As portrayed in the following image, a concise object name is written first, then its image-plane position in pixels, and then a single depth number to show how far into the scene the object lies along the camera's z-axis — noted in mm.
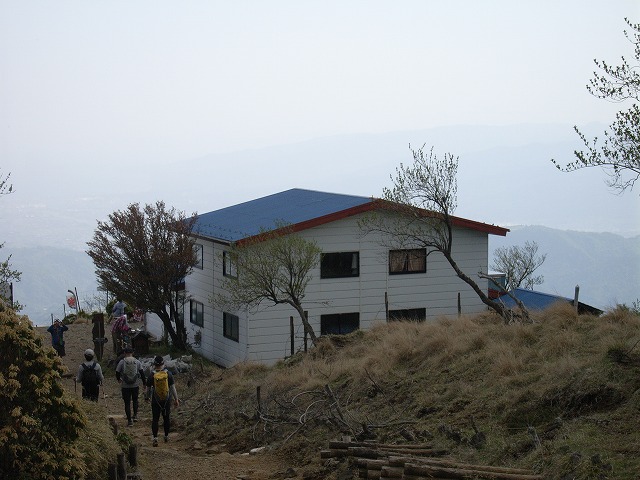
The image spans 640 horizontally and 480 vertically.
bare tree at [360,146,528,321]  24953
